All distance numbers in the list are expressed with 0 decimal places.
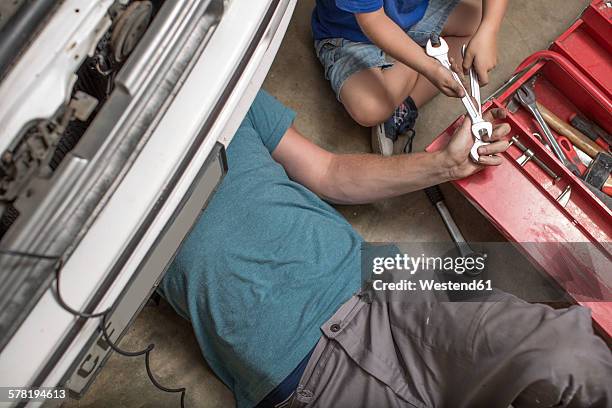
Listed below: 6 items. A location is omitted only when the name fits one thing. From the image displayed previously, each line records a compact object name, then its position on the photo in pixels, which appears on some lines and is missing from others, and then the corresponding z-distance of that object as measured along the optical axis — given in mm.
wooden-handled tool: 1495
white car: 772
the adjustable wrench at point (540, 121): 1463
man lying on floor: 1096
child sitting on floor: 1407
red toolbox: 1387
